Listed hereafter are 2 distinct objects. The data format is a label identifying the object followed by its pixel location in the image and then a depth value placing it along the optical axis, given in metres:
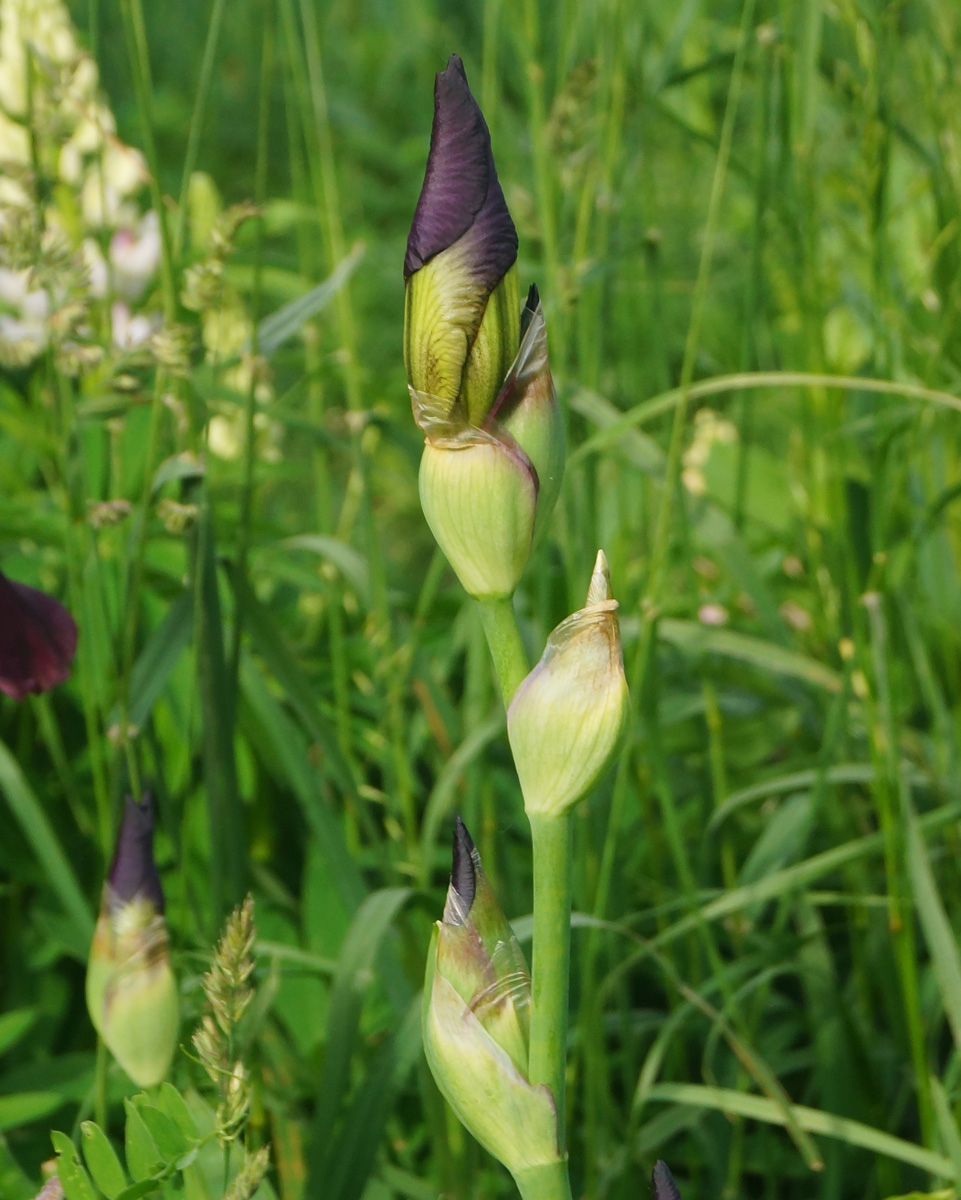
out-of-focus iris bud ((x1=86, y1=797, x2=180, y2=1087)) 0.88
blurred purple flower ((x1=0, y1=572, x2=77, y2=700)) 0.91
